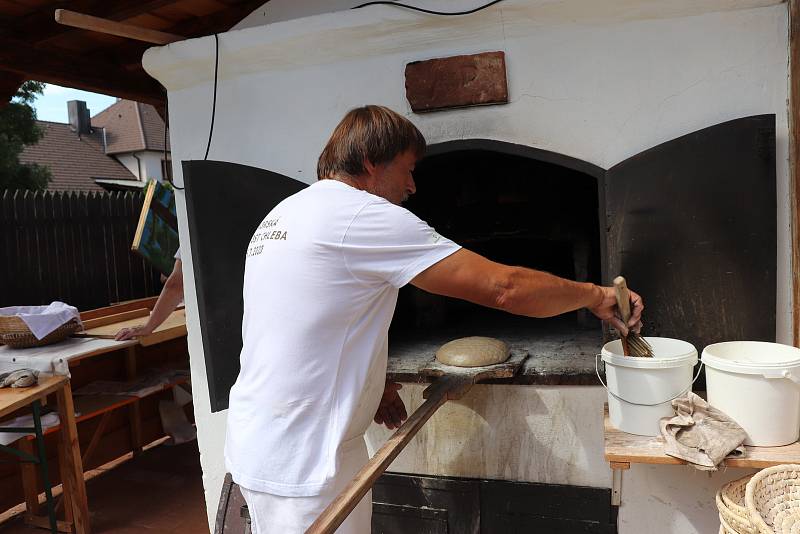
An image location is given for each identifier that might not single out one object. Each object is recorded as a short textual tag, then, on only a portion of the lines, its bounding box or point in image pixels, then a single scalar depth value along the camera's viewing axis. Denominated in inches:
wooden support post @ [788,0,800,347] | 74.9
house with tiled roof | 824.9
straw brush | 72.5
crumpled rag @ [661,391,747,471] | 65.6
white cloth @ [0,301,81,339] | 152.4
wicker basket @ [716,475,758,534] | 65.2
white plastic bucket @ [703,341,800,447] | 67.3
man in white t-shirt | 61.3
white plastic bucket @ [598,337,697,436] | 72.6
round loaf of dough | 88.9
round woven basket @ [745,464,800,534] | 61.8
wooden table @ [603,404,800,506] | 66.7
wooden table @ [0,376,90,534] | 136.4
